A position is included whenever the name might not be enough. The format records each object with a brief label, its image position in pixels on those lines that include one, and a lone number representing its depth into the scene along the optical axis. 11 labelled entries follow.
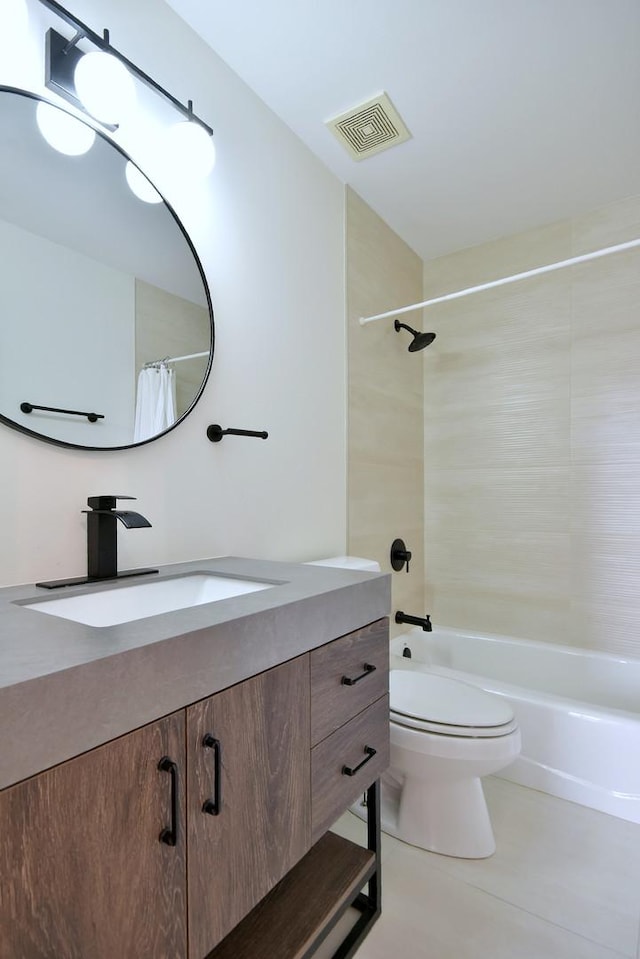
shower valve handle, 2.37
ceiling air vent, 1.69
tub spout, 2.20
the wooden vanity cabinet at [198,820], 0.53
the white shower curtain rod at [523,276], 1.62
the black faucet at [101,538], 1.05
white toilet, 1.41
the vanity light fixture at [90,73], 1.05
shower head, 2.35
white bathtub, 1.65
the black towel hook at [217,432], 1.43
